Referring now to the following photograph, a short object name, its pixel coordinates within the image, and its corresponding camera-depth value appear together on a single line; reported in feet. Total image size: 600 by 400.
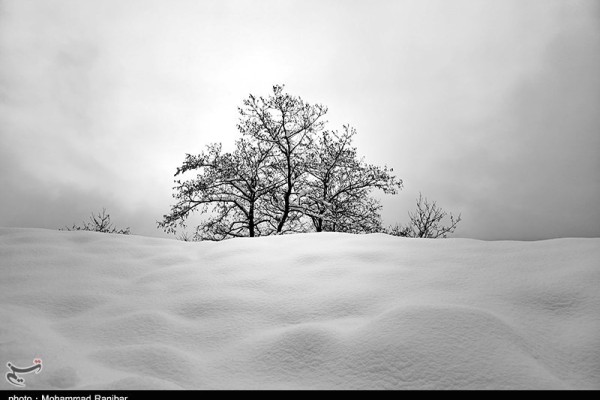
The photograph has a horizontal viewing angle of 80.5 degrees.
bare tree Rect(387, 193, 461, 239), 59.93
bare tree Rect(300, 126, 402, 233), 42.01
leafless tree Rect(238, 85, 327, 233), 42.86
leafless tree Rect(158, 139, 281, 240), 39.93
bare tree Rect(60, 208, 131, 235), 65.97
